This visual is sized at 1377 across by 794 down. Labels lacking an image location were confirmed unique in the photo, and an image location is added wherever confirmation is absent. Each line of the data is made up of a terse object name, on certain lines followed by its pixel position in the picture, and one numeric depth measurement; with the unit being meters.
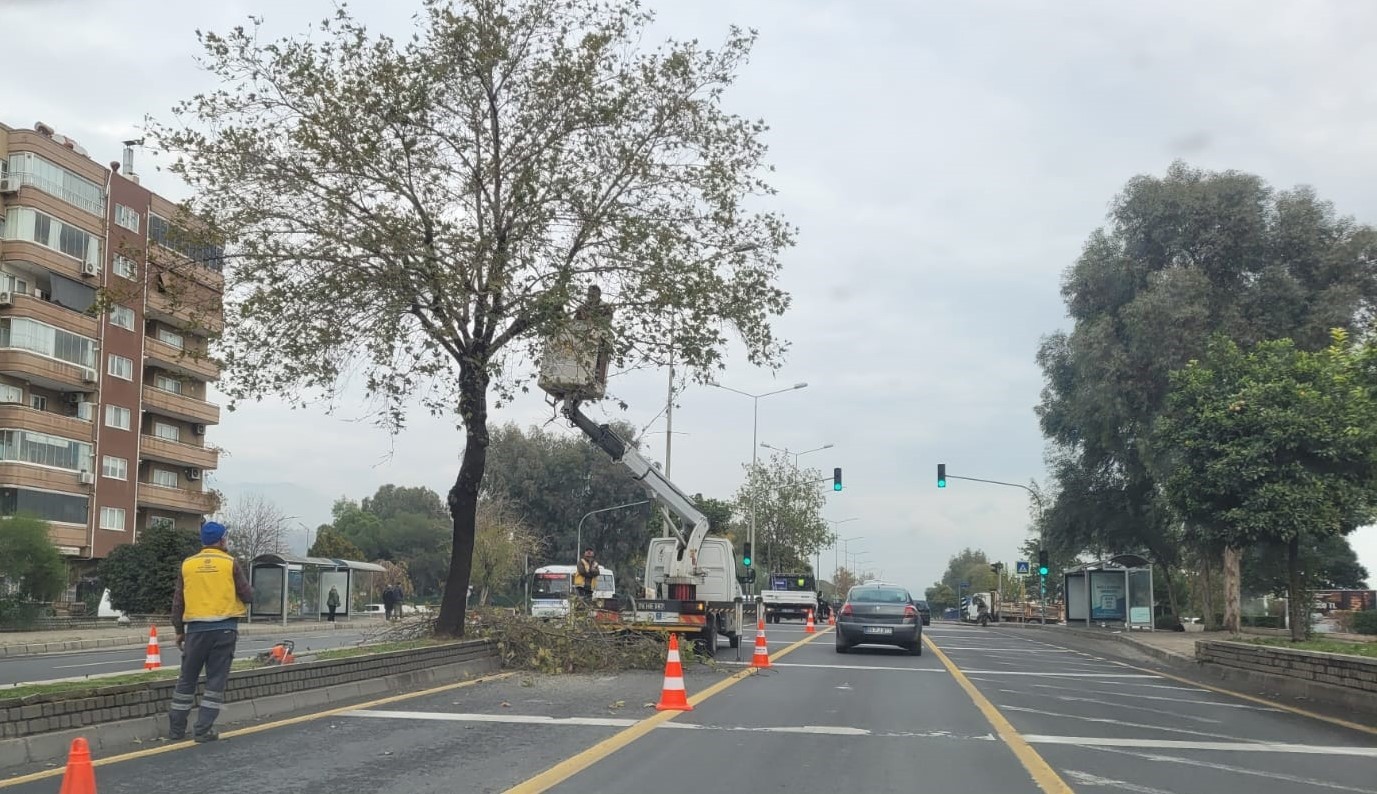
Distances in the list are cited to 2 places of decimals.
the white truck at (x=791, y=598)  51.47
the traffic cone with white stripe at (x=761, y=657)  18.84
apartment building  45.69
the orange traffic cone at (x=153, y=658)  17.53
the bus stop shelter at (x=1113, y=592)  35.94
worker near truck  20.36
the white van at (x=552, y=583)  42.72
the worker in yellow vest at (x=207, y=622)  9.36
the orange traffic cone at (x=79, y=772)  5.39
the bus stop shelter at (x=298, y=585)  39.78
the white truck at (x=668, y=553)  18.11
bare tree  70.81
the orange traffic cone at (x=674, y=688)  12.16
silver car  22.88
